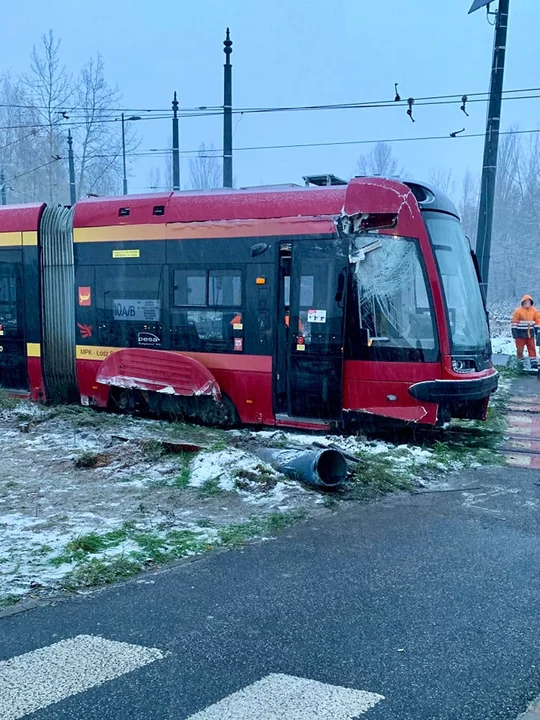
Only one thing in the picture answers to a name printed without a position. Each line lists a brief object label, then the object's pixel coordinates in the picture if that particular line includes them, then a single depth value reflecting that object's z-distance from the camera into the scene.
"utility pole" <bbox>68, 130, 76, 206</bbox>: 28.57
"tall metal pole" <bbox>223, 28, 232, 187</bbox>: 15.43
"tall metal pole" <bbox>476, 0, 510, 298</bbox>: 11.95
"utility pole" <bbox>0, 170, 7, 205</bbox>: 32.22
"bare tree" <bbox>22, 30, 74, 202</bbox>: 41.72
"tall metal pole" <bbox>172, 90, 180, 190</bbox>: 20.02
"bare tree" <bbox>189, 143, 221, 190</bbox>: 75.19
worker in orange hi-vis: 15.80
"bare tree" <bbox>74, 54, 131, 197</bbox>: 41.34
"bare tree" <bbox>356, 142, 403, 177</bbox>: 71.68
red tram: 8.16
